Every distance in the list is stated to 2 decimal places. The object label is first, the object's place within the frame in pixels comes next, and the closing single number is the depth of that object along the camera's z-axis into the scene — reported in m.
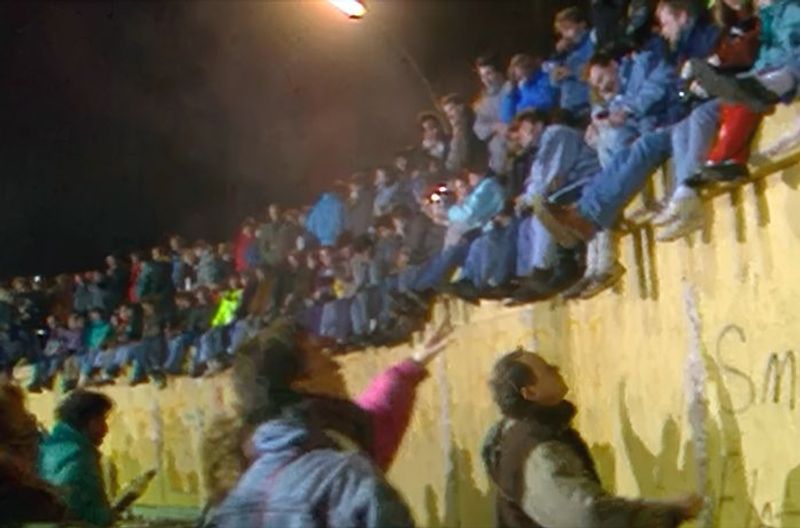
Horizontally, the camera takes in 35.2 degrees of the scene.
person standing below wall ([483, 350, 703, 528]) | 3.81
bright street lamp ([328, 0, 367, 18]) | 9.80
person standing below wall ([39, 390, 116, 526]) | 5.21
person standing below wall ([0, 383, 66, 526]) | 4.10
